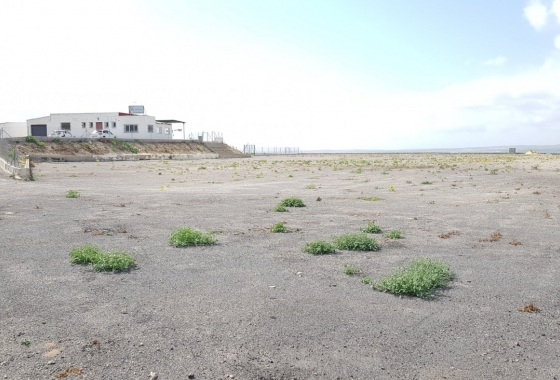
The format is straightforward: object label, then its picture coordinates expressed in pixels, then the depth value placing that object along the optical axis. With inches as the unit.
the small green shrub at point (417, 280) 273.1
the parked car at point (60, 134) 2771.7
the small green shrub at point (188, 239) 397.7
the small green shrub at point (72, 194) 729.6
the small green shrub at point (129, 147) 2657.5
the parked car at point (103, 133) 2982.0
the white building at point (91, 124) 3240.7
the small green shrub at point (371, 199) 765.3
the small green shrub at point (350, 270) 317.4
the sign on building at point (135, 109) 3880.4
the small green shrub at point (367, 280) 295.2
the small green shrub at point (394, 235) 438.6
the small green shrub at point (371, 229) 469.1
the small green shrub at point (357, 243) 389.4
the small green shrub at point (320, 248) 375.2
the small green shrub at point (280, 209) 615.8
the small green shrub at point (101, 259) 316.5
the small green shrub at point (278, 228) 465.4
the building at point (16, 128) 3363.7
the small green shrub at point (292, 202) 668.7
